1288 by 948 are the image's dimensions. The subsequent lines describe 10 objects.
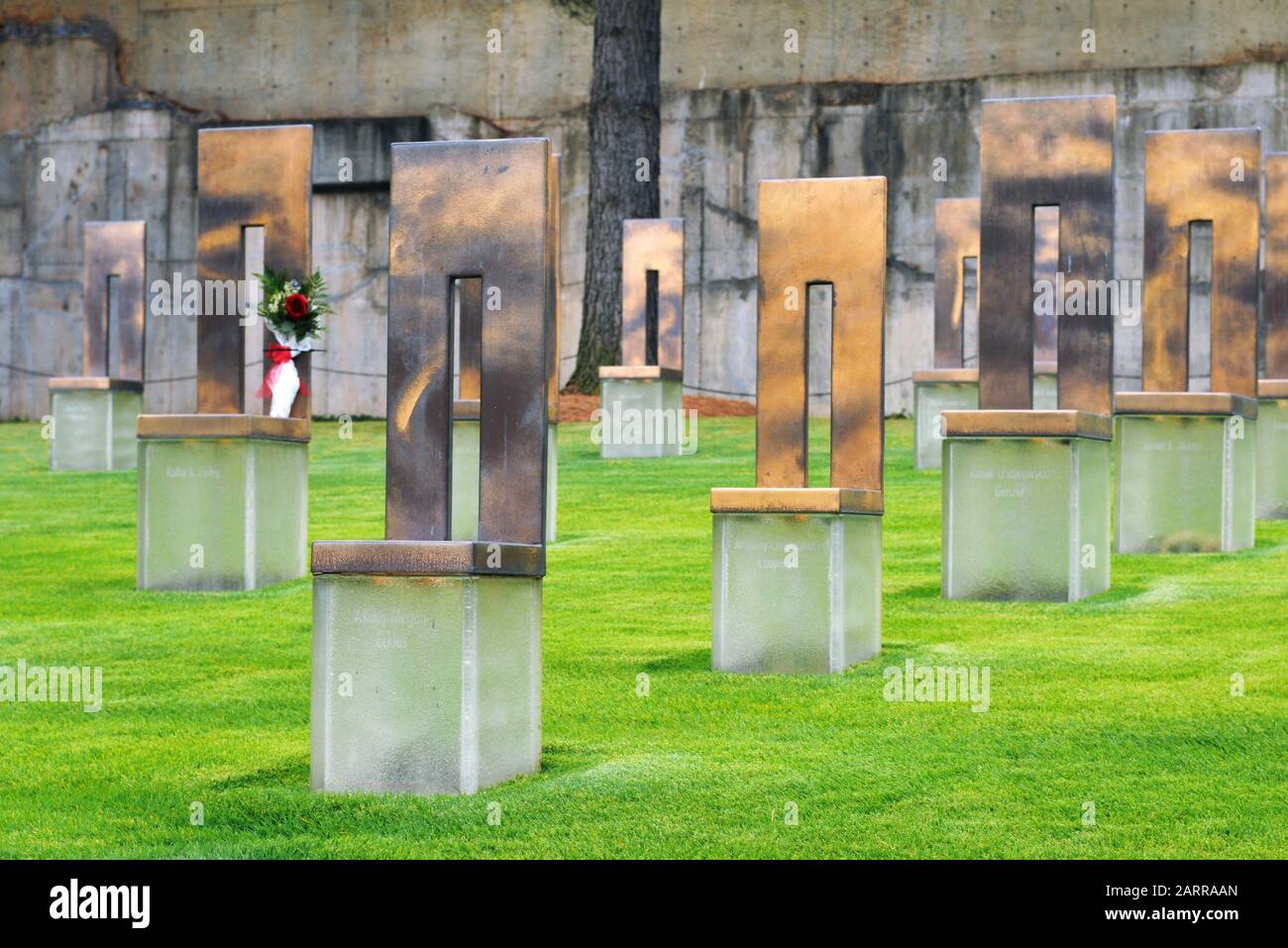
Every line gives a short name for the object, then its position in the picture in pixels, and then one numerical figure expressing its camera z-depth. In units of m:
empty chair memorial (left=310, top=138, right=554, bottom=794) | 7.16
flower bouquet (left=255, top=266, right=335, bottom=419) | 14.07
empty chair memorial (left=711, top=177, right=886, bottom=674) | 9.84
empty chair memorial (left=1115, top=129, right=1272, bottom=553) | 14.02
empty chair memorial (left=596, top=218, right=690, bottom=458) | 22.50
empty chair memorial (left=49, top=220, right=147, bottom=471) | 22.05
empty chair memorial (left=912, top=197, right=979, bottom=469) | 20.25
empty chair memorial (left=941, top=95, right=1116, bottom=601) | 11.96
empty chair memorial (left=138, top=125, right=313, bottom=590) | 13.13
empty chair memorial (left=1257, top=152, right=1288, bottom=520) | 16.27
